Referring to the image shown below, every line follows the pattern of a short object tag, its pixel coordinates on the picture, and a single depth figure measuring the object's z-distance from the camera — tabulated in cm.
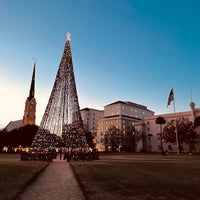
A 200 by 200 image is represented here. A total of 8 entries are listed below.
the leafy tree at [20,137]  7219
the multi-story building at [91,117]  14609
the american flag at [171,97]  4697
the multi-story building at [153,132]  8756
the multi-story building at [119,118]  11635
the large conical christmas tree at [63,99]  3030
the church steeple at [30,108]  11900
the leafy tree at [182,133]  7388
